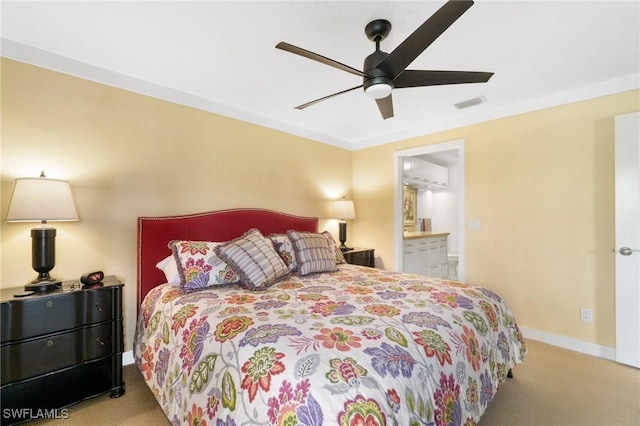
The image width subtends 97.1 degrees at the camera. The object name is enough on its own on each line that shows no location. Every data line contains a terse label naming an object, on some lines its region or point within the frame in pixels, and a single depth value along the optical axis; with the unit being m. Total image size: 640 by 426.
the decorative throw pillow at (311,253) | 2.54
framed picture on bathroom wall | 5.66
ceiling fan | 1.34
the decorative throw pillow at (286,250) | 2.56
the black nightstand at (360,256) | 3.67
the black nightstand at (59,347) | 1.62
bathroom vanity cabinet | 4.37
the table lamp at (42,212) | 1.73
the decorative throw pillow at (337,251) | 2.98
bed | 0.97
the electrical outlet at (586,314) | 2.60
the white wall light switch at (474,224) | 3.27
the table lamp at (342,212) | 3.94
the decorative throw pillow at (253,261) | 2.09
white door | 2.34
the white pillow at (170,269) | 2.15
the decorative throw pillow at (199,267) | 2.06
